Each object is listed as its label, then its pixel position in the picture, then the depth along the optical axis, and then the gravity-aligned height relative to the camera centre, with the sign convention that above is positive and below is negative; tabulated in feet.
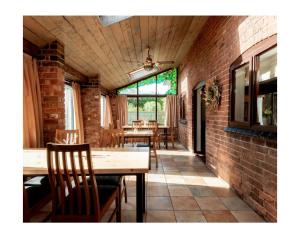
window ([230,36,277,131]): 8.06 +1.06
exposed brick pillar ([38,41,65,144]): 11.03 +1.42
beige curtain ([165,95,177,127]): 32.01 +1.34
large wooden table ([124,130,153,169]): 16.93 -1.46
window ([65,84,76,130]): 18.67 +0.62
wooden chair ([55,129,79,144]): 10.52 -0.93
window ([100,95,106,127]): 29.99 +1.10
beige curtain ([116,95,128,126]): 32.48 +0.87
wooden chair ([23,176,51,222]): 5.83 -2.28
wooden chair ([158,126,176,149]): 30.21 -2.85
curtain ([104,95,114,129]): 30.28 +0.31
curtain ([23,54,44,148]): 9.94 +0.49
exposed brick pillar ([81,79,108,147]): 20.72 +0.48
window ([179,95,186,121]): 26.45 +0.95
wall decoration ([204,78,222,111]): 12.89 +1.12
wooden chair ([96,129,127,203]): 11.17 -1.11
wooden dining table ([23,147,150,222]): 5.94 -1.34
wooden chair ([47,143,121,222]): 5.27 -1.76
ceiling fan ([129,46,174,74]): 16.79 +3.66
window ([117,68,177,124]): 32.73 +2.94
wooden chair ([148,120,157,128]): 27.76 -0.99
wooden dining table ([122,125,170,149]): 26.19 -1.38
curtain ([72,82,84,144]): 18.87 +0.70
